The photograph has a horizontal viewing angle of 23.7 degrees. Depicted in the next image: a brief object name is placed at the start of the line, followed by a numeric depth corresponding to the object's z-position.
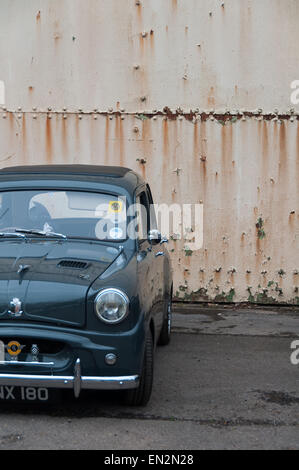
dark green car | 4.47
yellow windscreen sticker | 5.52
